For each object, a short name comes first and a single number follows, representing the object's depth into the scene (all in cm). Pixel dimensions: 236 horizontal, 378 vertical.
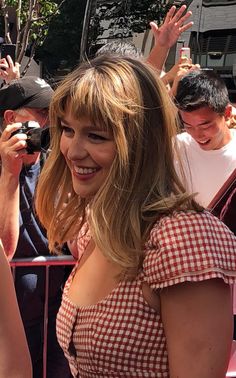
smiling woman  137
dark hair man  373
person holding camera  258
